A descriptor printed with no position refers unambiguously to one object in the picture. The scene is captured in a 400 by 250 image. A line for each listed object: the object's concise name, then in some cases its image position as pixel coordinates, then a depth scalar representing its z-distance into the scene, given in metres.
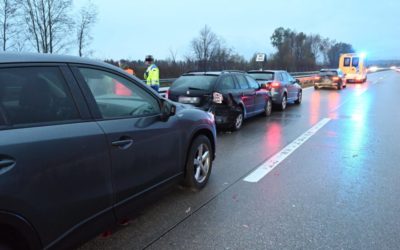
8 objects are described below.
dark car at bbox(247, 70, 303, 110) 13.58
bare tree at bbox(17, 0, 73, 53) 30.62
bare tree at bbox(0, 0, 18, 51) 27.30
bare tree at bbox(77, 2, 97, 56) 34.78
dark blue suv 2.37
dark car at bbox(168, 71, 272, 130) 8.80
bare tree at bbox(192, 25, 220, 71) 60.19
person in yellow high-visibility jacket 11.88
